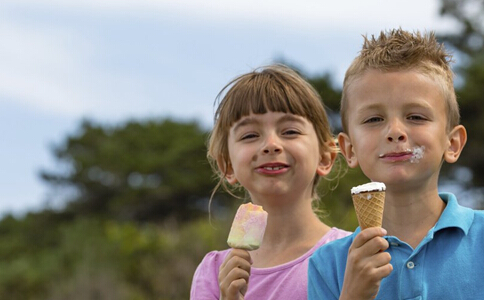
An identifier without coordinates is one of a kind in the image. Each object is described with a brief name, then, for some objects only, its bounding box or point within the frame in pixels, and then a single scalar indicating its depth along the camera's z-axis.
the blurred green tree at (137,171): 34.66
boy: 3.07
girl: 4.07
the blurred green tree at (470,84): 25.28
